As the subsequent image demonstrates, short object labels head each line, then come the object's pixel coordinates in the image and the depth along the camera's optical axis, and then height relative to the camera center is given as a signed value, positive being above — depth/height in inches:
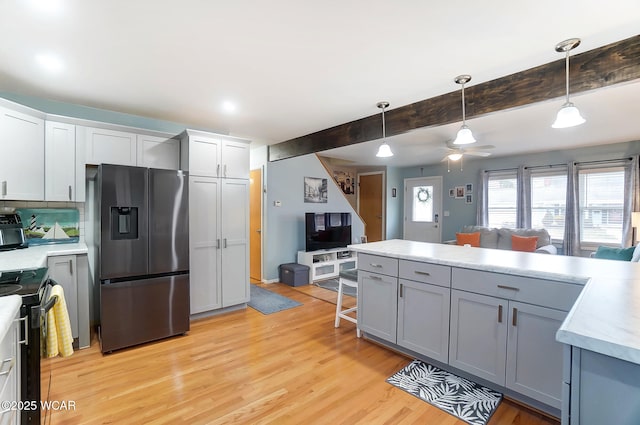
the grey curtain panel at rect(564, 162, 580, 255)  201.8 -2.0
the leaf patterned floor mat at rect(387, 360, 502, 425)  73.4 -49.6
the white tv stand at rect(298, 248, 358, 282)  204.1 -37.0
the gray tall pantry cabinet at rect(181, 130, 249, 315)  129.6 -4.2
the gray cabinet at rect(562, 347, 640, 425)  29.1 -18.8
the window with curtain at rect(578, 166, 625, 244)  189.0 +5.6
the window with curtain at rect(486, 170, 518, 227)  232.2 +10.7
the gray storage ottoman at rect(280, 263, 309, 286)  191.8 -42.2
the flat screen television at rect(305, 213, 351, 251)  209.6 -14.8
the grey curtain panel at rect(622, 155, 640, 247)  179.9 +8.8
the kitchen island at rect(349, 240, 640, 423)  64.3 -24.5
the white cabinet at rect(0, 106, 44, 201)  95.7 +17.8
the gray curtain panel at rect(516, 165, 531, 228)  222.5 +8.9
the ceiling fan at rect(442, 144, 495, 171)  179.9 +37.5
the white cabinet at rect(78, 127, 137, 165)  114.7 +25.5
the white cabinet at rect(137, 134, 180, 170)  126.9 +25.4
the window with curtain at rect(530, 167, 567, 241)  210.6 +8.7
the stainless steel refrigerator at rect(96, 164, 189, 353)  103.3 -16.8
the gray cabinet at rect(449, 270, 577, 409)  68.6 -33.2
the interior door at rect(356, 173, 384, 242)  299.4 +7.2
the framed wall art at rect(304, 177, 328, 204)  220.2 +15.7
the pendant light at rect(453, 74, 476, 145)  95.5 +25.4
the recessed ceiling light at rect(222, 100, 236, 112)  118.7 +43.0
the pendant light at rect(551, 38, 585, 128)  74.0 +25.2
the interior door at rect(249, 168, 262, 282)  203.5 -10.5
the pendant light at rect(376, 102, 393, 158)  118.8 +24.8
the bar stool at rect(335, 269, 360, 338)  118.3 -29.2
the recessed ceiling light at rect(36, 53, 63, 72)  81.6 +42.1
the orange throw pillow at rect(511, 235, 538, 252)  188.9 -20.3
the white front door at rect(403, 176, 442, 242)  277.4 +2.1
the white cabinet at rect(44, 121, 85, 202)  107.6 +16.8
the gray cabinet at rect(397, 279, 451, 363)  87.6 -33.6
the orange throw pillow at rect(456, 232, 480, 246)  212.7 -19.8
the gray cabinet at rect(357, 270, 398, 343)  101.1 -33.5
